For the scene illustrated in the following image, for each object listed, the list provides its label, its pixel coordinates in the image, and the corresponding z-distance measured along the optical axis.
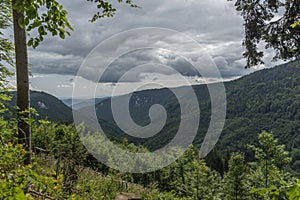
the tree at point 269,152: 19.73
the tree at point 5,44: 8.98
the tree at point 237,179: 25.34
